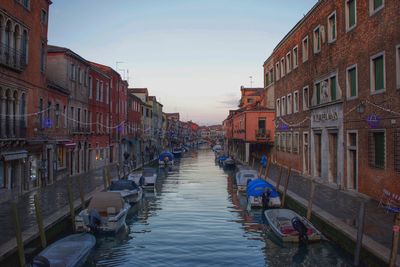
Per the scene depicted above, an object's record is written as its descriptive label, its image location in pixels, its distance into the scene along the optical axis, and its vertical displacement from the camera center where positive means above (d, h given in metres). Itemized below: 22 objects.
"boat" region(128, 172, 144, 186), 30.65 -2.91
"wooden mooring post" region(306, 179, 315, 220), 16.41 -2.86
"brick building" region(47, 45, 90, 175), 30.19 +4.04
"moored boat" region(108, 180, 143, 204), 23.81 -2.98
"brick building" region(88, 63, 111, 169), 38.09 +2.52
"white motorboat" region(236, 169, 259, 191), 28.91 -2.79
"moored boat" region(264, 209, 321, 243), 14.66 -3.46
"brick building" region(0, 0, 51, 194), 19.95 +3.10
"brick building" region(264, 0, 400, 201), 17.14 +2.59
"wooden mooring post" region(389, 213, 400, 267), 9.43 -2.57
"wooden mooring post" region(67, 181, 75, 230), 17.04 -2.88
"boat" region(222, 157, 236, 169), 49.00 -2.85
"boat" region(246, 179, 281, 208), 21.77 -3.08
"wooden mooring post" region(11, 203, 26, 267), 11.18 -3.01
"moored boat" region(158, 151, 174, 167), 52.91 -2.49
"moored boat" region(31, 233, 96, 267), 11.86 -3.62
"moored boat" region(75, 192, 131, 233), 16.44 -3.22
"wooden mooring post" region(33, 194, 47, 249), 13.21 -2.93
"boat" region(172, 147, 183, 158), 72.97 -2.16
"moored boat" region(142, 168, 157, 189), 31.56 -3.17
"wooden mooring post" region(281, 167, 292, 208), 21.44 -3.07
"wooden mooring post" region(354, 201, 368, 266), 11.28 -2.76
